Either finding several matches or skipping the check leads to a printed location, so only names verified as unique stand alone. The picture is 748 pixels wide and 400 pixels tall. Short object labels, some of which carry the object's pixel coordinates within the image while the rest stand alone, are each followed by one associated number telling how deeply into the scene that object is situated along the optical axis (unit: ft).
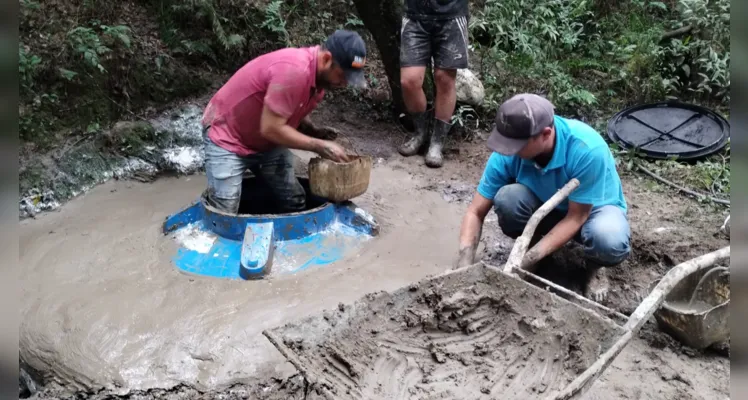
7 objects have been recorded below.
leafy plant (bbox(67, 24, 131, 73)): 15.34
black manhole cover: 16.12
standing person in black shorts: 15.10
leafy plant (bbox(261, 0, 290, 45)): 18.72
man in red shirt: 10.98
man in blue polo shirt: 8.68
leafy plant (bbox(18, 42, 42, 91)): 14.43
